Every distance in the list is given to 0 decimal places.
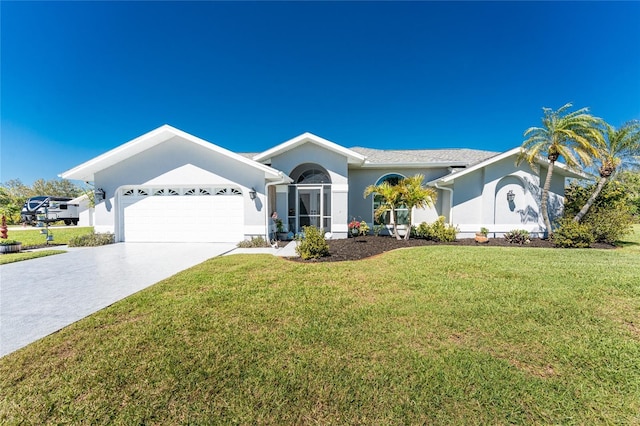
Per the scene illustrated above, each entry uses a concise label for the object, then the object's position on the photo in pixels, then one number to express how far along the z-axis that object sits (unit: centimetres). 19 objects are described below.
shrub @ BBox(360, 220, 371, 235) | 1345
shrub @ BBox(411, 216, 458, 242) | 1266
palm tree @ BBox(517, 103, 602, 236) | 1138
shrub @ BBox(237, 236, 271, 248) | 1150
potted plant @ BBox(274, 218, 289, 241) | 1359
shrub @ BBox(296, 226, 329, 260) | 883
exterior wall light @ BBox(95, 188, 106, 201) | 1250
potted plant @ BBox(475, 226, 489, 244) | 1262
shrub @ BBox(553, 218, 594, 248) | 1094
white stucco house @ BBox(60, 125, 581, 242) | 1206
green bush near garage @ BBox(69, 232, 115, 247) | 1185
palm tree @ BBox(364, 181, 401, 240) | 1195
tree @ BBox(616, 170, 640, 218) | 2633
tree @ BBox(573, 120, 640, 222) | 1176
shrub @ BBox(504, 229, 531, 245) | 1255
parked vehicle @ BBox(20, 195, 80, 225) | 2295
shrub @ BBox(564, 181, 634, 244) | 1177
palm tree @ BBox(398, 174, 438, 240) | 1177
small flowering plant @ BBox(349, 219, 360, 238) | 1366
